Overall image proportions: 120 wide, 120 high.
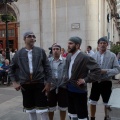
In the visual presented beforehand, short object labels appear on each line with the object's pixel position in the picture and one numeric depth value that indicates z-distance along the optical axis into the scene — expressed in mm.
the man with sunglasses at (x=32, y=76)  4236
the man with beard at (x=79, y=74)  3875
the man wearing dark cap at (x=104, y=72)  4688
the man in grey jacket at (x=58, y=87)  4828
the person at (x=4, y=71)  10625
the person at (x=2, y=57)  12014
